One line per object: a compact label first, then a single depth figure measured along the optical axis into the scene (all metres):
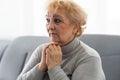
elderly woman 1.45
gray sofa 1.80
